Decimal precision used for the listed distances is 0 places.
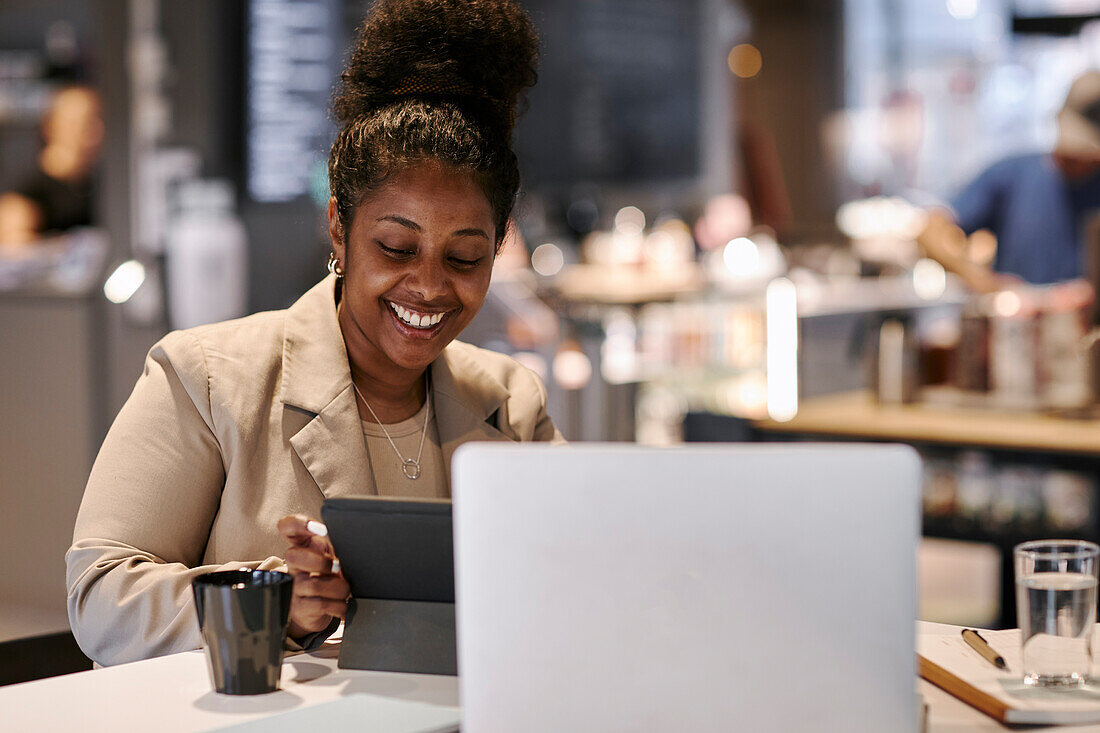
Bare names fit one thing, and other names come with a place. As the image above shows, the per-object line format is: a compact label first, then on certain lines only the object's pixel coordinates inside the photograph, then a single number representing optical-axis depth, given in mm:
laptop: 1694
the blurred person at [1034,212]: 5623
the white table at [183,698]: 1832
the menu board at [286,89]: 5681
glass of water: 1883
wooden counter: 3556
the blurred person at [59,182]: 5608
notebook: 1834
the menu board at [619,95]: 9169
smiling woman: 2115
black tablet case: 1876
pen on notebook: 1944
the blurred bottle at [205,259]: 5208
